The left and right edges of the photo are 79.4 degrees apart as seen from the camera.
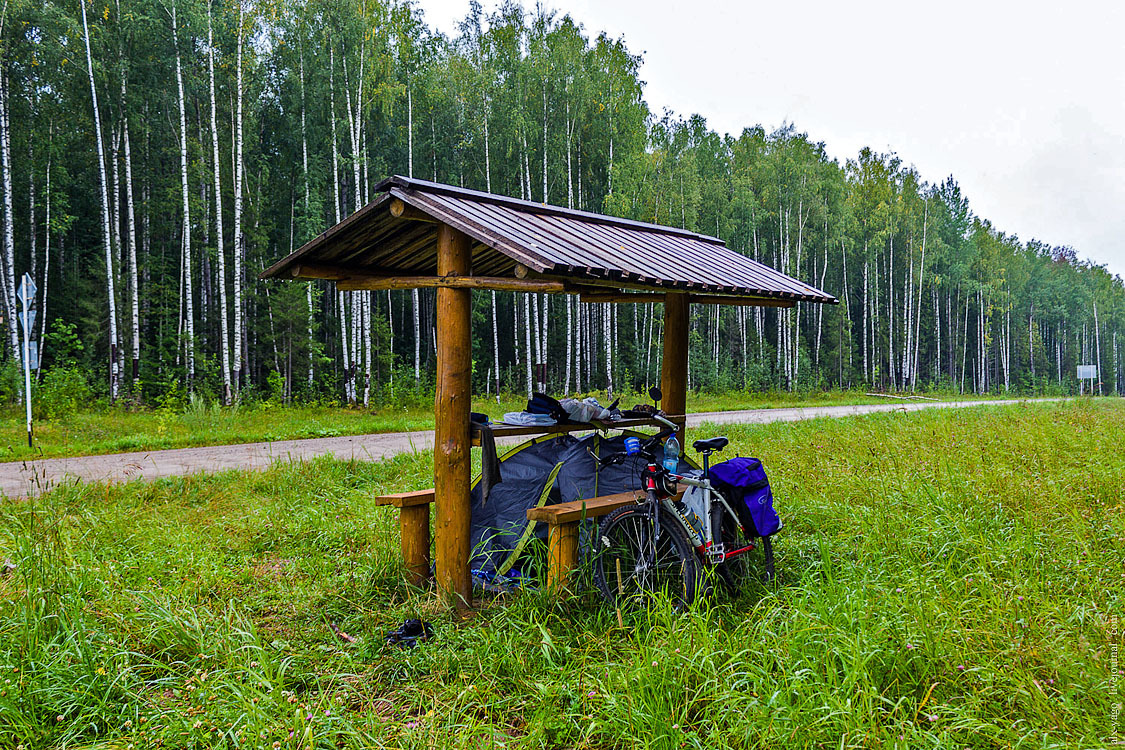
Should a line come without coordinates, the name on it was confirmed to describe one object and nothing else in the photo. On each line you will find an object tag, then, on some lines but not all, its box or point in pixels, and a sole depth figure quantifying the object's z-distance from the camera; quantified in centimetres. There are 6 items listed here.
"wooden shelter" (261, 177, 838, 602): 363
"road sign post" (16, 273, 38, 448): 834
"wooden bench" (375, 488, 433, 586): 438
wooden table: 404
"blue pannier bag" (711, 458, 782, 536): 397
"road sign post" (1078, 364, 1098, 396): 3064
